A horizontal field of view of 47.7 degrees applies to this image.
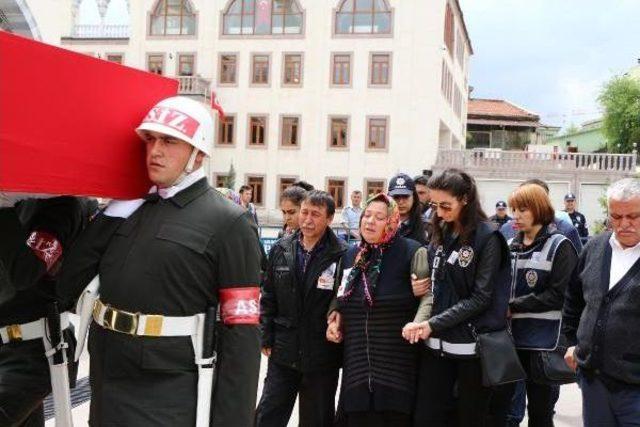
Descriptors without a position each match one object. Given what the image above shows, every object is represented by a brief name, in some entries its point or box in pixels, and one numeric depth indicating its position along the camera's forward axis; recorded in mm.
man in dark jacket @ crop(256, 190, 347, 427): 4770
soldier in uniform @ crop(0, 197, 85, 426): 3417
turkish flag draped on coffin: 2654
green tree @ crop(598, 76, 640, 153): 54188
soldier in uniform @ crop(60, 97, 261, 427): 2857
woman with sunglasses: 4438
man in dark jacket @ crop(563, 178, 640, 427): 3758
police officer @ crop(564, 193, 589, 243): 15421
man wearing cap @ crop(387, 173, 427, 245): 5836
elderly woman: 4453
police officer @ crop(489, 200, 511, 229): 13314
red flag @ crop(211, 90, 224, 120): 37469
